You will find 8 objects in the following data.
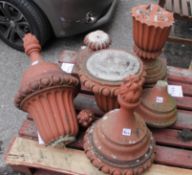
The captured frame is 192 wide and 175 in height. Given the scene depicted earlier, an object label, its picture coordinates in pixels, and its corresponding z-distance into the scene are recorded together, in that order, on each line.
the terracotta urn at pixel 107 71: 1.57
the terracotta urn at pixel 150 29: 1.64
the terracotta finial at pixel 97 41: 1.77
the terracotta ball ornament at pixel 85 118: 1.68
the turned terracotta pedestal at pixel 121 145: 1.51
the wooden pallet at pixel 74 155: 1.60
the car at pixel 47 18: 2.53
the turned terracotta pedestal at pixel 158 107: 1.72
